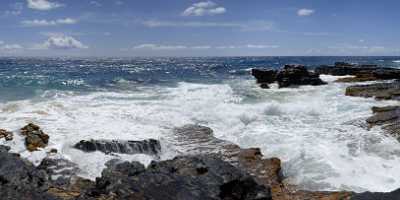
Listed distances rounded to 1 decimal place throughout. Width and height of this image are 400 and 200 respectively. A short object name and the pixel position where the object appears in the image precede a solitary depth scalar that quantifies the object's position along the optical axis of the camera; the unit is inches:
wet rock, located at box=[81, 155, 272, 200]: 304.2
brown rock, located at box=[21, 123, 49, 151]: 569.4
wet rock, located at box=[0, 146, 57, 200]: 288.4
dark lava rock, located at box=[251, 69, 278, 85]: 1728.6
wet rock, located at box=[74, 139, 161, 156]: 550.0
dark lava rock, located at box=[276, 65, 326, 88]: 1550.2
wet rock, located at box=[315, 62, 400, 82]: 1668.3
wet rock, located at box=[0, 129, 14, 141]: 607.6
